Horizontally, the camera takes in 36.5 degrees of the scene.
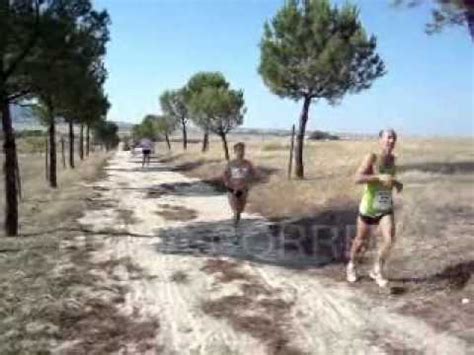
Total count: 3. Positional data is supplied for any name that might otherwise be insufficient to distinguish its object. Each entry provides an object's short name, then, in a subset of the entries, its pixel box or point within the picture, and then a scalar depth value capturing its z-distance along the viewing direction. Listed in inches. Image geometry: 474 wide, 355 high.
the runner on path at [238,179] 483.8
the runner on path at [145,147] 1646.4
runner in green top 334.0
